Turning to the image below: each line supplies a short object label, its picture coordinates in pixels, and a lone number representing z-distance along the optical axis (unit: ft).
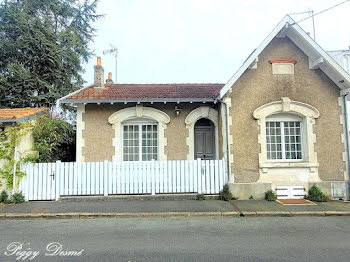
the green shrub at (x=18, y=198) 28.37
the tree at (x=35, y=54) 54.49
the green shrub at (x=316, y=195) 29.07
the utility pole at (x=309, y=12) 38.78
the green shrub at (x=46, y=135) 31.89
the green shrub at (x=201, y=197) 29.40
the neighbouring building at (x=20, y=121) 29.47
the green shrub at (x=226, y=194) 29.12
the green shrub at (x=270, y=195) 29.09
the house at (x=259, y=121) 30.32
